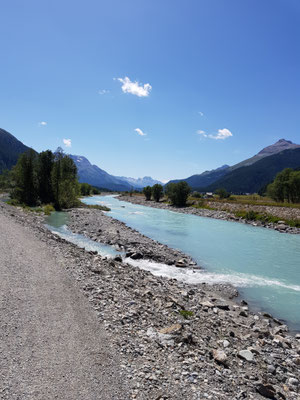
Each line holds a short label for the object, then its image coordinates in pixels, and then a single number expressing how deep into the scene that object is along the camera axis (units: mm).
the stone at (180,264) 20897
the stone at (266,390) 6742
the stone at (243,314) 12891
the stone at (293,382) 7720
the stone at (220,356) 7707
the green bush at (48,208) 49888
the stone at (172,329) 8750
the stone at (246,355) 8375
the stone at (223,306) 13247
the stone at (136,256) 21977
